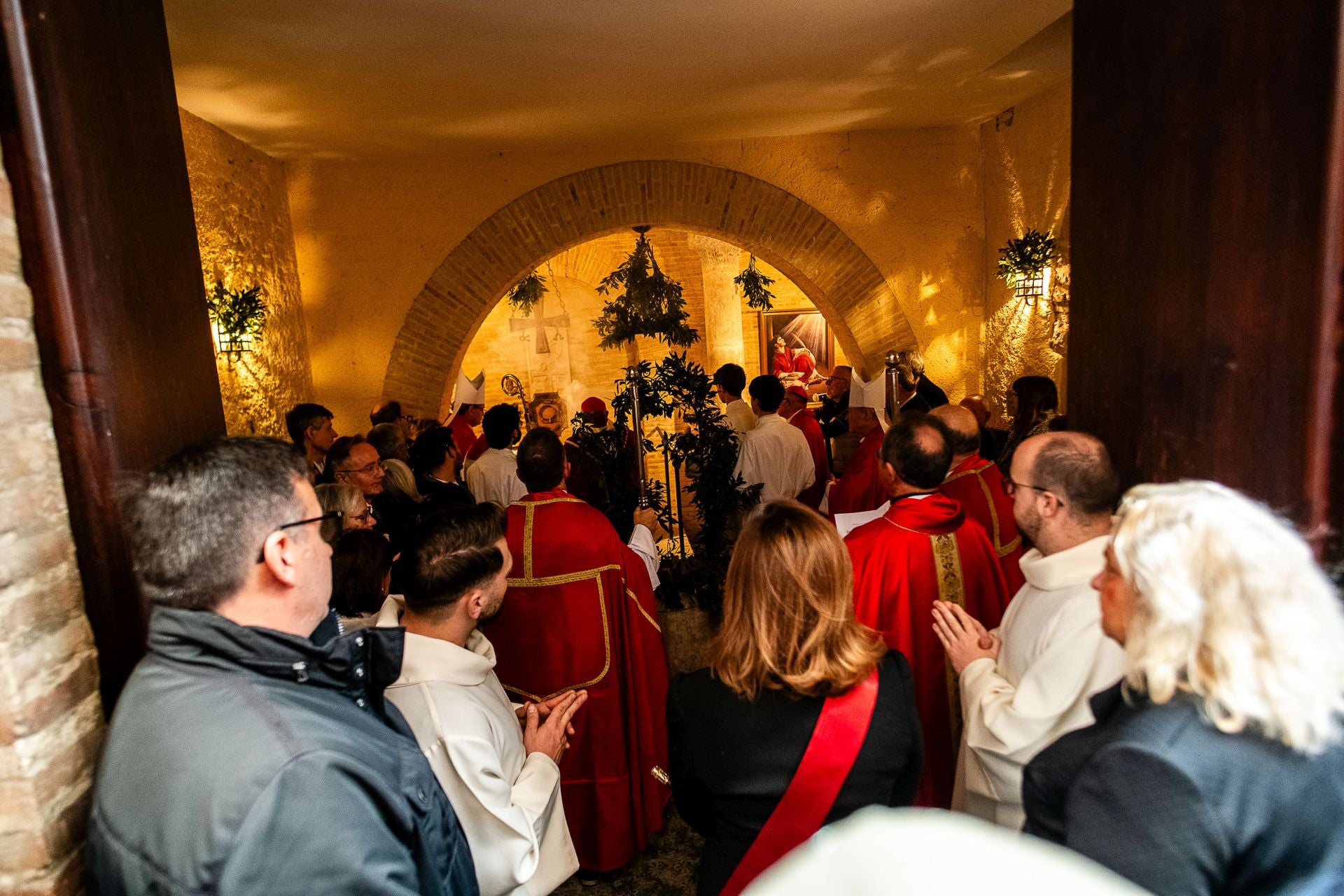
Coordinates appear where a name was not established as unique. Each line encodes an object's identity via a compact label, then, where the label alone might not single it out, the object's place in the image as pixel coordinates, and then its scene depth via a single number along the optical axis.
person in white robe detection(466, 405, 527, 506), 5.29
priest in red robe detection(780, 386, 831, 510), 6.45
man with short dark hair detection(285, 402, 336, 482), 5.44
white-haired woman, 1.08
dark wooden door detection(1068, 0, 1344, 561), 1.59
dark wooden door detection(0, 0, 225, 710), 1.50
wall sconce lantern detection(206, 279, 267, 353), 5.62
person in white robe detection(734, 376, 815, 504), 5.89
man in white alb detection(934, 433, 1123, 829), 2.05
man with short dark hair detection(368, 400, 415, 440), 6.65
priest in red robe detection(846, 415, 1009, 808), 3.06
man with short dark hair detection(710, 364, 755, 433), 6.67
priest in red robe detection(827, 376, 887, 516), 5.46
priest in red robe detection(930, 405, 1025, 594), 3.85
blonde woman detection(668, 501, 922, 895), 1.72
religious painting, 13.20
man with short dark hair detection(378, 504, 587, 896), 1.96
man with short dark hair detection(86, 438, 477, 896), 1.18
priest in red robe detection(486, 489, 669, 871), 3.46
